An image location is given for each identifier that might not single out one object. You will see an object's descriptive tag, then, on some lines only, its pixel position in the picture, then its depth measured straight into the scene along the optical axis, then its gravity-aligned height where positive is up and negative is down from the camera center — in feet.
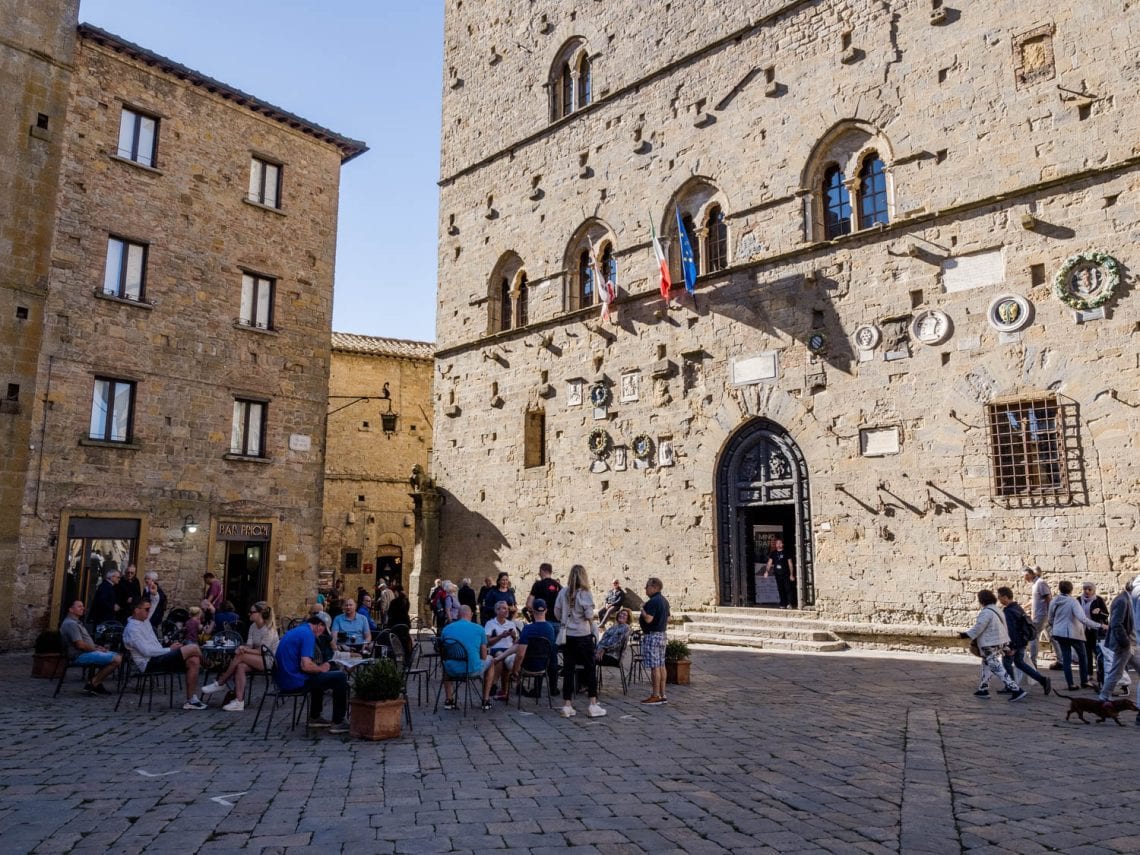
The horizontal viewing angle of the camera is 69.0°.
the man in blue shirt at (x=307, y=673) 24.94 -3.56
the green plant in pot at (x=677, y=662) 33.96 -4.35
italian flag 53.35 +18.23
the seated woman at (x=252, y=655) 29.01 -3.51
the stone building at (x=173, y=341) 48.93 +13.90
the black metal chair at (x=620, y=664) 32.07 -4.12
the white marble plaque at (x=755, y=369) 49.85 +11.30
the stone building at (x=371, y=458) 86.07 +10.31
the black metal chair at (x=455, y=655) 28.12 -3.35
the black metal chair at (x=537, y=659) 29.12 -3.62
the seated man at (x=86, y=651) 30.78 -3.67
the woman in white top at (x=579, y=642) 27.84 -2.88
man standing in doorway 50.11 -0.86
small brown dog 24.54 -4.39
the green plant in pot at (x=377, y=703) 23.70 -4.20
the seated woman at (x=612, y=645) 32.01 -3.41
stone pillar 68.44 +0.65
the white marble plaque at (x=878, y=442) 44.27 +6.17
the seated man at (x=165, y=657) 28.99 -3.61
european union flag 52.60 +18.54
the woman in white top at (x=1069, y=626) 31.83 -2.60
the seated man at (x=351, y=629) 32.07 -2.88
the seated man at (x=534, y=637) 29.14 -2.99
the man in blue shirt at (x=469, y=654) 28.14 -3.42
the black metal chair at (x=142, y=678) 29.17 -4.77
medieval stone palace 39.42 +14.74
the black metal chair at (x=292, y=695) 24.68 -4.33
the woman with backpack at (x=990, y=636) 30.14 -2.86
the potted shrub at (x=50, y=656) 36.11 -4.44
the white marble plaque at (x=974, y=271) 41.75 +14.52
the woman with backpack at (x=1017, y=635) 30.22 -2.85
